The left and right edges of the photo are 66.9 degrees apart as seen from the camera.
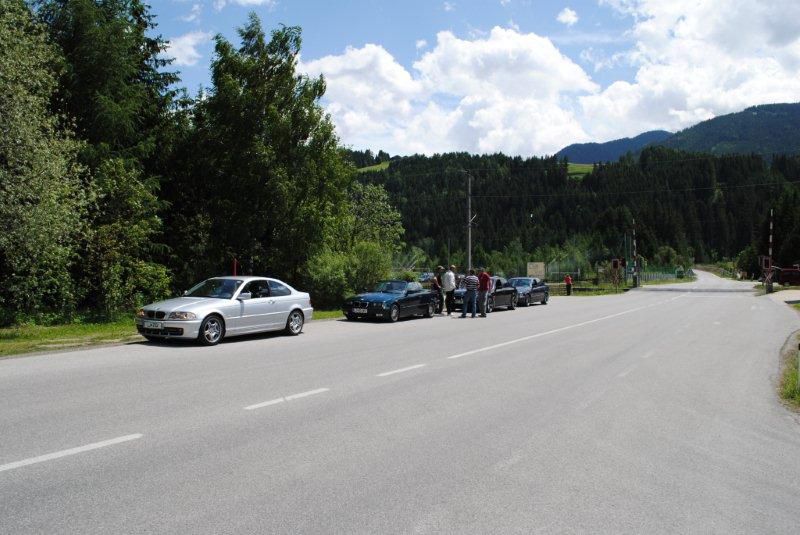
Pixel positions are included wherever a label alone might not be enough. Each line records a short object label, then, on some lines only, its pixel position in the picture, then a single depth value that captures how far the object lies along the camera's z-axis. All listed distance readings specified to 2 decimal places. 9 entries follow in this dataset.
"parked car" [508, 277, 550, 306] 30.68
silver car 13.28
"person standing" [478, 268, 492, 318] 23.31
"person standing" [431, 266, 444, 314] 24.09
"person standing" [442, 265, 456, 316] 24.60
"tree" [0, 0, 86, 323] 14.66
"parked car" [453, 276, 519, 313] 25.58
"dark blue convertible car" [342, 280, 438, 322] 20.27
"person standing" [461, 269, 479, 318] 22.55
